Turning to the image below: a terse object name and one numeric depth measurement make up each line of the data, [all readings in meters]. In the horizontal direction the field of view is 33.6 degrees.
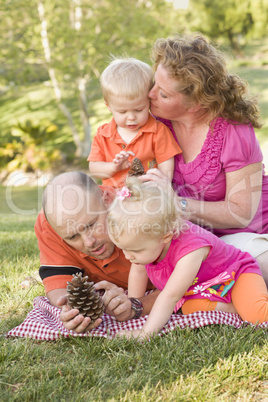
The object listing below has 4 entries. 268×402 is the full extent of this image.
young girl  2.51
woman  3.16
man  2.68
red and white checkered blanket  2.55
